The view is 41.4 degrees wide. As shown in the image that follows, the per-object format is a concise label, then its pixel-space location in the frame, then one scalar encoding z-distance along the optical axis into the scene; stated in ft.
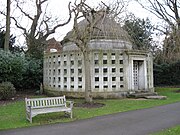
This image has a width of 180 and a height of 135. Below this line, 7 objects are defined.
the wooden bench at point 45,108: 30.90
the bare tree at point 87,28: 45.42
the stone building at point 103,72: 55.77
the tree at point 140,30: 95.36
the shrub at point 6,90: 53.78
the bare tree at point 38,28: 95.29
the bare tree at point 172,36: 70.69
